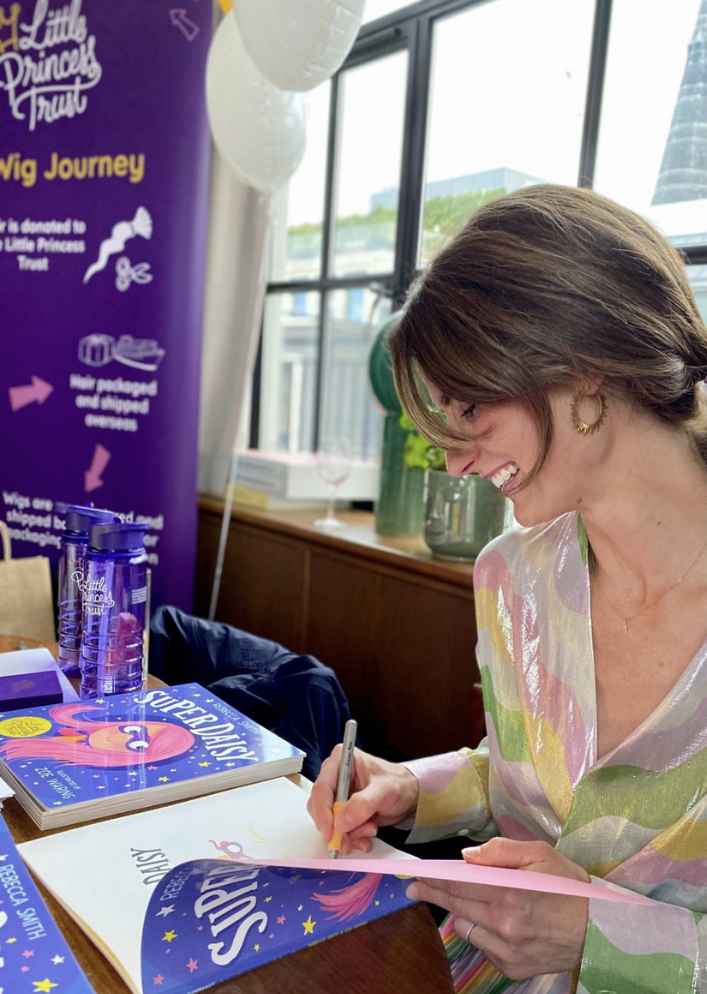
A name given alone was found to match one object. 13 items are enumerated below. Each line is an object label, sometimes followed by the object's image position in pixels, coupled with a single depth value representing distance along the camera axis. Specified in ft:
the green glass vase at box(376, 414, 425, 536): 7.73
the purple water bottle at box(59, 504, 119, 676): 4.20
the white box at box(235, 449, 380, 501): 9.00
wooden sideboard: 6.48
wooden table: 2.21
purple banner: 8.32
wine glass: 8.46
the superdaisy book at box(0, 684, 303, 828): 2.94
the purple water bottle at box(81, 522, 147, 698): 3.91
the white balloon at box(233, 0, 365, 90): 6.10
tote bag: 6.93
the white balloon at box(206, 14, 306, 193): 7.37
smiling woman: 3.10
